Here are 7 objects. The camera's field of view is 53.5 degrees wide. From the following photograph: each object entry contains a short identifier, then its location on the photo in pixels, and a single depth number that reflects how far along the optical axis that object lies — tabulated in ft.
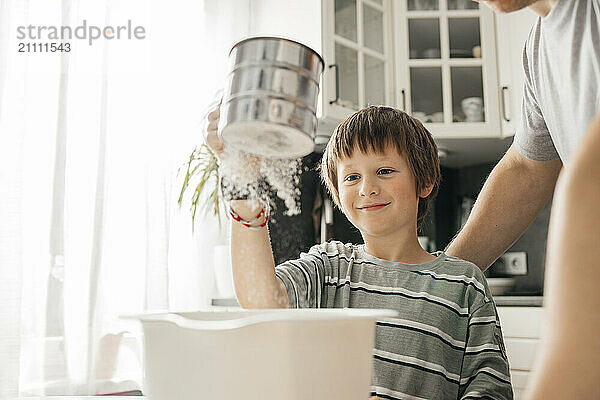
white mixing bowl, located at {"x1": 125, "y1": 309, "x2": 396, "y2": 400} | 1.43
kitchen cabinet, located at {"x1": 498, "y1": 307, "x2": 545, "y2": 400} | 6.47
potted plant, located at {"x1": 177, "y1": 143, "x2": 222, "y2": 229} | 6.22
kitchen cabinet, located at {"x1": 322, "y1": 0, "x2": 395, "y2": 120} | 7.00
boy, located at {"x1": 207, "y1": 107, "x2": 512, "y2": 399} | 2.57
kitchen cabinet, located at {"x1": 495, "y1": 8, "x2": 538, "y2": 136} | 7.41
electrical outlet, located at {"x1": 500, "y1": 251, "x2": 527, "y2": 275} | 8.42
